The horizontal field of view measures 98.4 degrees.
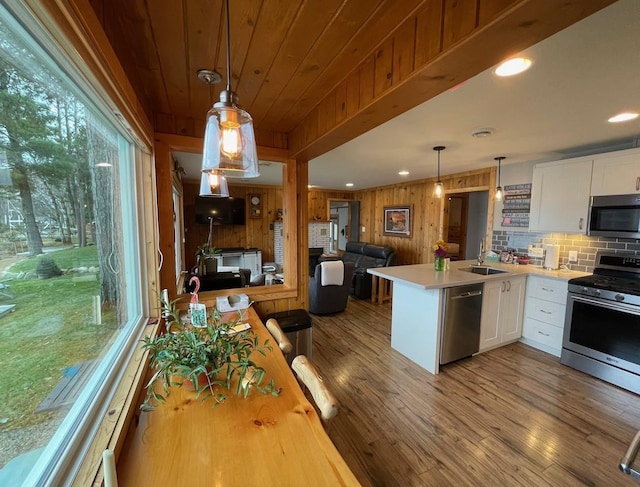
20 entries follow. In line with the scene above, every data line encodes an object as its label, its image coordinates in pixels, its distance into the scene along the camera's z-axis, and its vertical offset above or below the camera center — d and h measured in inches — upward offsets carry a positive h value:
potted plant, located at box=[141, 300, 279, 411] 42.0 -21.8
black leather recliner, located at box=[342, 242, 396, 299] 211.0 -31.4
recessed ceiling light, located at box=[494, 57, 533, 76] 57.3 +34.0
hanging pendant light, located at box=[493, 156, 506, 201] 152.7 +18.2
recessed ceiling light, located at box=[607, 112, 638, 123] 84.3 +34.3
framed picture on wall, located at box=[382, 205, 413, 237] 234.7 +2.8
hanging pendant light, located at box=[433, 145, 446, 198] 147.3 +18.6
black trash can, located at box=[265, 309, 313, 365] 97.2 -37.8
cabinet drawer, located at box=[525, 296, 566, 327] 120.1 -38.7
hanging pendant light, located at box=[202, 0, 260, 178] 39.8 +12.6
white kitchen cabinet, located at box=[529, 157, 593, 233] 119.0 +13.7
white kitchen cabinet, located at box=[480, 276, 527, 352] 120.8 -39.4
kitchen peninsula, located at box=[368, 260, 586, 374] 107.0 -32.2
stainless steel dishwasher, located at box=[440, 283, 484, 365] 107.9 -39.4
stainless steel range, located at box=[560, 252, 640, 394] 96.7 -36.6
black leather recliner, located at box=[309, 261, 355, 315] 169.8 -44.6
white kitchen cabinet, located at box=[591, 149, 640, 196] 104.0 +20.8
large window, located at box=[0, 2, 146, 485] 24.4 -5.8
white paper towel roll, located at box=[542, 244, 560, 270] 136.2 -15.5
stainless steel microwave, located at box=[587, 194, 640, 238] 104.1 +4.1
